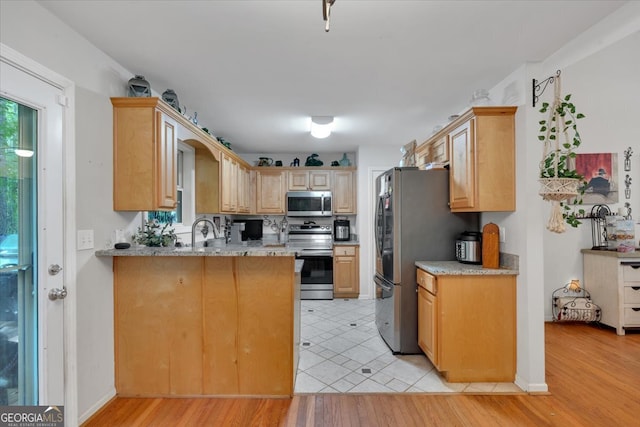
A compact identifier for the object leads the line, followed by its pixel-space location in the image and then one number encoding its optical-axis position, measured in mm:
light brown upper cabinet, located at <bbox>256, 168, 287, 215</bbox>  5090
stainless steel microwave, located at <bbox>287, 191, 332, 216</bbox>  4996
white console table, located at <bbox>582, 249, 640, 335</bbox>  3283
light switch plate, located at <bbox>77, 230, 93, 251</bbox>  1841
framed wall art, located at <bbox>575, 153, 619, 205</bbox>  3688
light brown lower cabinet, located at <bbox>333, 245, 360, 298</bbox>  4777
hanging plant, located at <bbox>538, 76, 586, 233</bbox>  1912
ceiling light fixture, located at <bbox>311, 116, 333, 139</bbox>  3338
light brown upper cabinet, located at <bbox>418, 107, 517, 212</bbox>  2256
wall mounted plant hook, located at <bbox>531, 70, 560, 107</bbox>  2135
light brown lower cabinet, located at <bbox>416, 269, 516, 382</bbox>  2299
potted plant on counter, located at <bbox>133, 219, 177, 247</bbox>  2301
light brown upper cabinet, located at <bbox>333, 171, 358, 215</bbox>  5059
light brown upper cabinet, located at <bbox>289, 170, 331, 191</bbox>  5070
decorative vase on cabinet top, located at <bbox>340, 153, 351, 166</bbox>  5070
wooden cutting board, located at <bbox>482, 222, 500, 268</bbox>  2398
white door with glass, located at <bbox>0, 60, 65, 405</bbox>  1496
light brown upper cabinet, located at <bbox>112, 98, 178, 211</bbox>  2129
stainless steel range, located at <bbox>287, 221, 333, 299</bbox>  4742
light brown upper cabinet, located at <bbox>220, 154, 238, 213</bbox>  3655
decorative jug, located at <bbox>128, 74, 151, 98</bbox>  2186
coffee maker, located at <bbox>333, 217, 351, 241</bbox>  4988
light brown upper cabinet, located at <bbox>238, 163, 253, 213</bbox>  4404
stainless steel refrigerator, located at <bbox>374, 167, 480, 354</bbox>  2764
